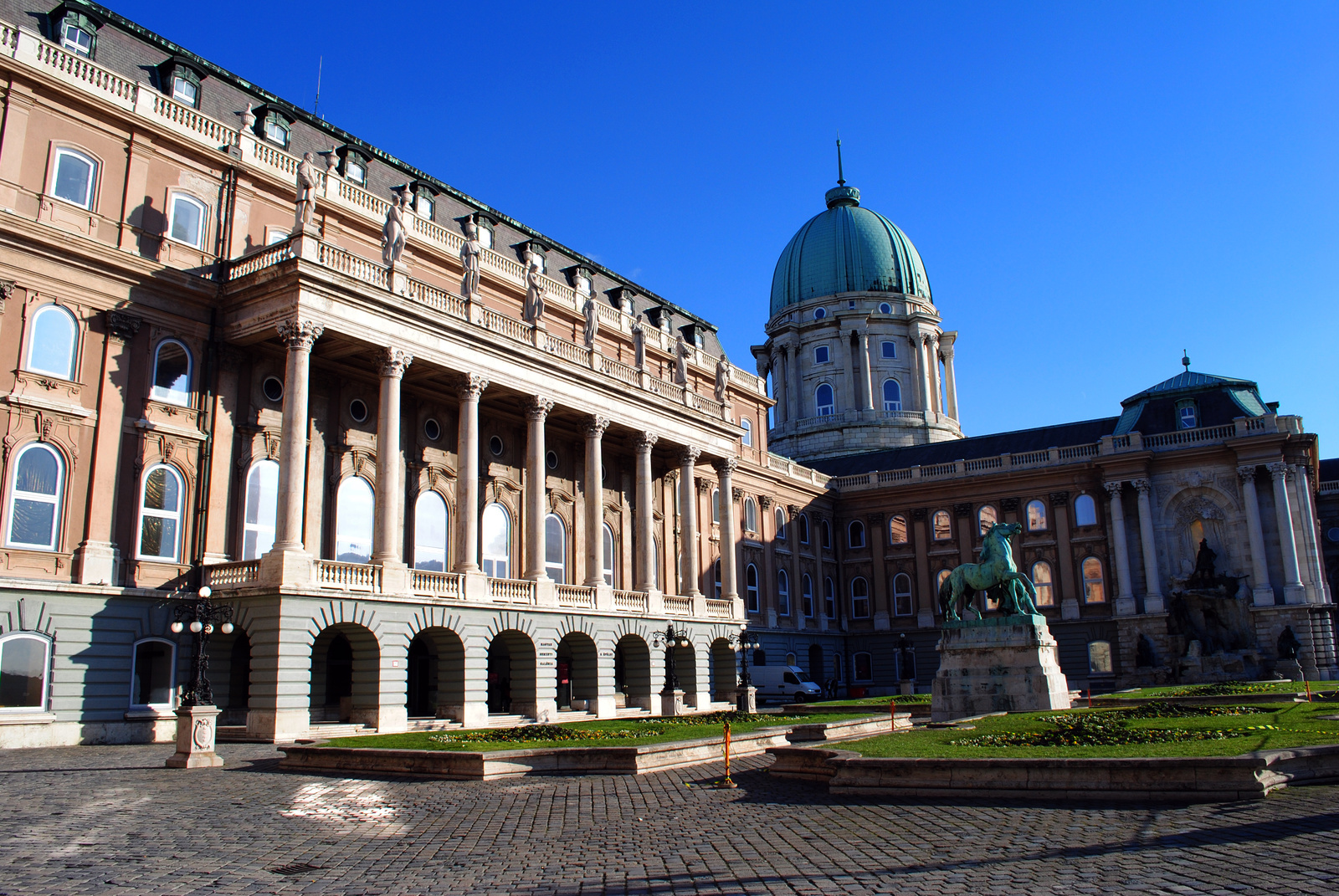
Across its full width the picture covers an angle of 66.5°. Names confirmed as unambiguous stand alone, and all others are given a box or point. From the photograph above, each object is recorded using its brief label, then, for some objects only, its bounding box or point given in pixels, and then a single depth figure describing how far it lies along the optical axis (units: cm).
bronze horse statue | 2905
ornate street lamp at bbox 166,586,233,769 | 2158
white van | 5500
